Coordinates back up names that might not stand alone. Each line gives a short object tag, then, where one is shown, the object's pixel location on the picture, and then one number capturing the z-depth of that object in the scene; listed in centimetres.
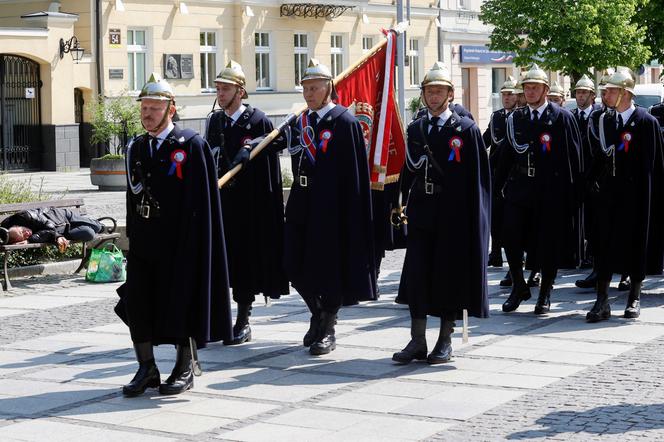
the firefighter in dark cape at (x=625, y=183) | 1107
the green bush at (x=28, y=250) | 1421
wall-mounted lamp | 3195
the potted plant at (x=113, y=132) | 2638
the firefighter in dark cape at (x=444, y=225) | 916
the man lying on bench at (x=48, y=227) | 1360
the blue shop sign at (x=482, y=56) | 4828
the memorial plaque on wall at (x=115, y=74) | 3347
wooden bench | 1332
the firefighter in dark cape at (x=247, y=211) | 1001
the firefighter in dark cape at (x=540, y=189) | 1134
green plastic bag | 1382
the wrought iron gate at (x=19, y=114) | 3120
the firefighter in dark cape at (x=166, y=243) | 812
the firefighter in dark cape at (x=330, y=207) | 944
